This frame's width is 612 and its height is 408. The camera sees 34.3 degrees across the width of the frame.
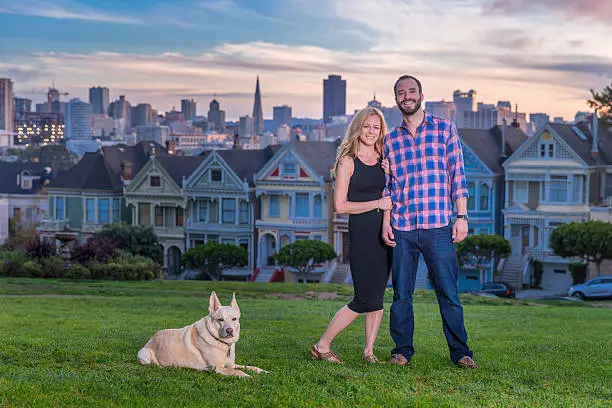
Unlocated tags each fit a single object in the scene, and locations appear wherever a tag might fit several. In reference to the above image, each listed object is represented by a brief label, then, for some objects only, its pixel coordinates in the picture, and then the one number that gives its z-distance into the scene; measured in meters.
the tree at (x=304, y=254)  51.84
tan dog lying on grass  10.20
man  11.24
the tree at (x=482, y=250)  49.50
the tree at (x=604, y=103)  54.16
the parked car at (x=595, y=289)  38.53
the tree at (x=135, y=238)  53.31
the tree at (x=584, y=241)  45.69
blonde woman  11.23
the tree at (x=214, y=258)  54.22
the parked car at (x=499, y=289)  43.66
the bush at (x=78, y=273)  38.56
